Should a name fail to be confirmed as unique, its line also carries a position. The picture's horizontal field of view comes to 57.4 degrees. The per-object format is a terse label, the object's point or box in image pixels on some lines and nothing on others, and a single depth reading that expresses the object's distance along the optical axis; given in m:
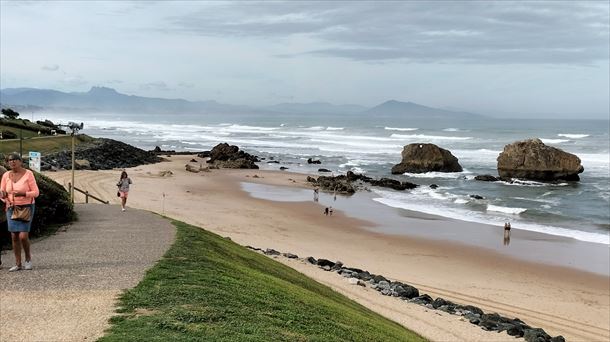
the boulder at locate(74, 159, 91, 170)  40.50
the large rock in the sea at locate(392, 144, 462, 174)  49.12
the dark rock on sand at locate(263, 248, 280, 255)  17.35
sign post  18.08
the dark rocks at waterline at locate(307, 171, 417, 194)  37.89
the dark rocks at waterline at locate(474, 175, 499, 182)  44.09
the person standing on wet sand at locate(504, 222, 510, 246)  22.79
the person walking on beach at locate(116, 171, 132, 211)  17.56
